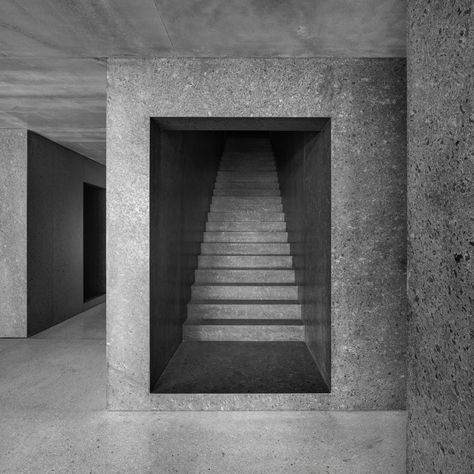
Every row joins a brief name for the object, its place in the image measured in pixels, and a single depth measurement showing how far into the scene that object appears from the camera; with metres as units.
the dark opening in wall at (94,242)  7.52
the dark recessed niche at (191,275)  2.72
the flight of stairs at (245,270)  3.78
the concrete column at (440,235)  1.13
